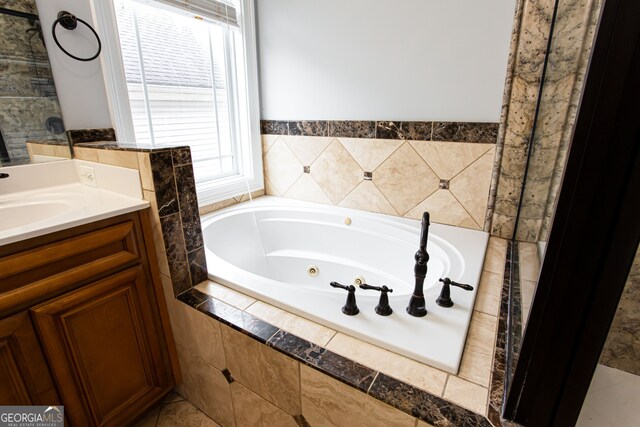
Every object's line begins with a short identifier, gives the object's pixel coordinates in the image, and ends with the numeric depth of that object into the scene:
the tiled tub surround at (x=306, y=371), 0.76
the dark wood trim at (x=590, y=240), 0.47
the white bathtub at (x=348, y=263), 0.94
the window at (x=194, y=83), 1.60
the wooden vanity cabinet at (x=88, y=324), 0.90
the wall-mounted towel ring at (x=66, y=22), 1.29
